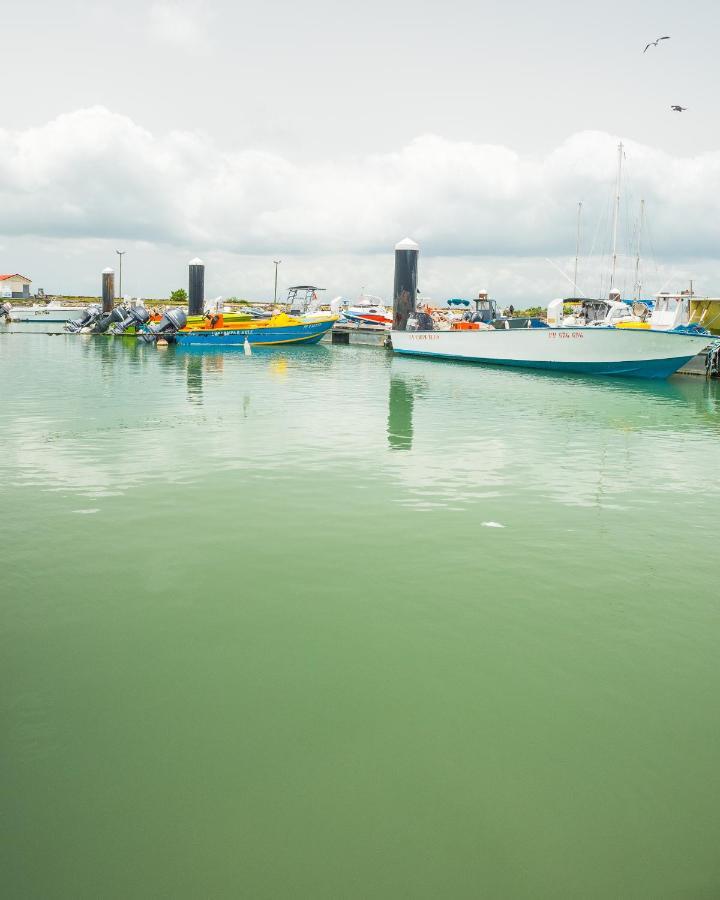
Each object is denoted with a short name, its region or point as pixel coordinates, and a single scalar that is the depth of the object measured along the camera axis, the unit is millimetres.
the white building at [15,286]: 100062
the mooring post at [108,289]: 60281
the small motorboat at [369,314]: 52312
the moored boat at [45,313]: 73500
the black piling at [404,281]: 37469
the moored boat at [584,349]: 26469
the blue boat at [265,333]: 41500
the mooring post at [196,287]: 51250
